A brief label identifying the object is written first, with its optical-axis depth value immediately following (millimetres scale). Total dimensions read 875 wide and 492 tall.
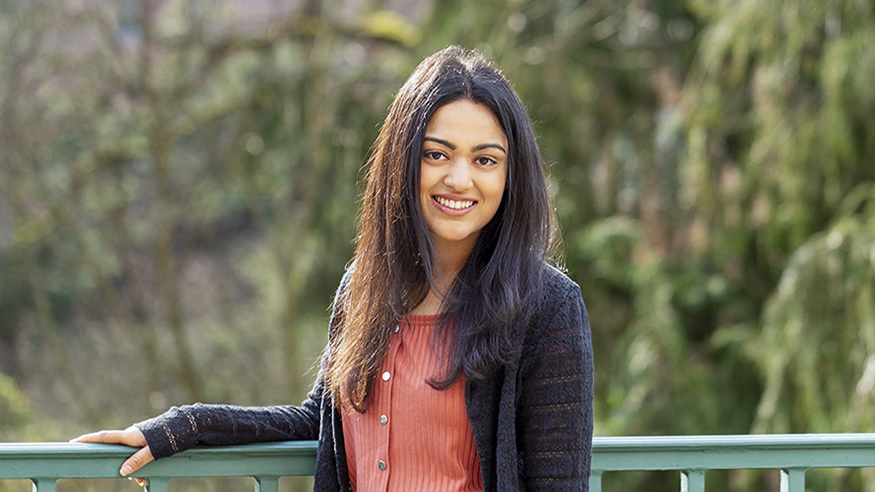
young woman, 3267
